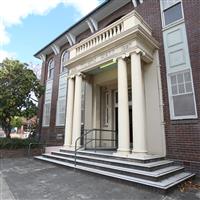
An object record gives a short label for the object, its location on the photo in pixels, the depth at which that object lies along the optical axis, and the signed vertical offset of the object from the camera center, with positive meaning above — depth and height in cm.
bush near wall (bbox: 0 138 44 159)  986 -60
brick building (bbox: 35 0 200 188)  632 +253
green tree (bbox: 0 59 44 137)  1051 +280
